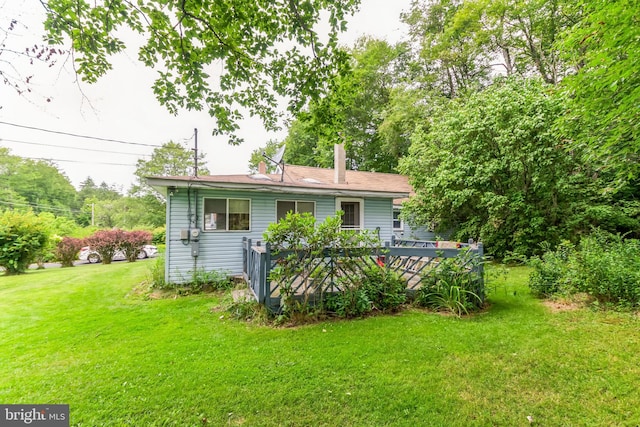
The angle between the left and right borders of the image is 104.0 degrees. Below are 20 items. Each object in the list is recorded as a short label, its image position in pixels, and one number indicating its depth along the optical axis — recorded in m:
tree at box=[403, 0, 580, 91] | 11.91
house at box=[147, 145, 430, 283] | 6.63
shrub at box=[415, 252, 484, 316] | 4.48
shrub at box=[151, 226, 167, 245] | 17.31
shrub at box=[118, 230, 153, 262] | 12.77
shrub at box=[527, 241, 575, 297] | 4.88
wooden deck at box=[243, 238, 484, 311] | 4.26
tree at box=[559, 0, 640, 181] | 3.80
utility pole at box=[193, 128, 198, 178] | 9.55
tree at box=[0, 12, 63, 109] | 2.19
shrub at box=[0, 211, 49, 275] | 9.26
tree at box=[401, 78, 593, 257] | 8.39
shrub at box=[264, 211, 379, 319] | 4.21
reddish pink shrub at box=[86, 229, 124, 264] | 12.09
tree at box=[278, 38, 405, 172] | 20.16
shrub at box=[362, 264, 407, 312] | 4.54
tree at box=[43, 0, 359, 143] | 2.66
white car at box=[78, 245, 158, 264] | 12.91
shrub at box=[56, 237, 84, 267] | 11.95
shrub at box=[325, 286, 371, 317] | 4.32
